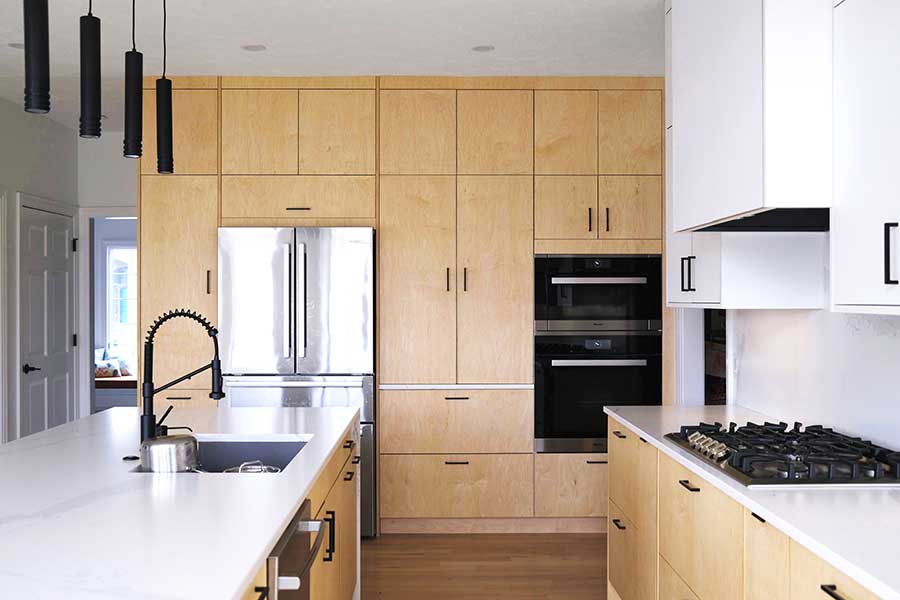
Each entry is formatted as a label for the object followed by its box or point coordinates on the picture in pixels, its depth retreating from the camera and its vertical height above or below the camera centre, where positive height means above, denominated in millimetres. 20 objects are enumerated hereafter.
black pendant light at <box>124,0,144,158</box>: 2352 +579
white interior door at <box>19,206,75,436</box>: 5574 -140
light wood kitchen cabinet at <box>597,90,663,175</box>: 4719 +973
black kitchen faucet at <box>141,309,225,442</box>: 2326 -259
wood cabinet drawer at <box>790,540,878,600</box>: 1450 -525
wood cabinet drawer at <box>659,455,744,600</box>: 2045 -648
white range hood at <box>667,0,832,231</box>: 2182 +545
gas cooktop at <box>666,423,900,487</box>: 2031 -423
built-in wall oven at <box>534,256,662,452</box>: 4715 -233
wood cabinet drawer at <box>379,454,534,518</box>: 4688 -1069
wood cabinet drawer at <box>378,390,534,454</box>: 4695 -693
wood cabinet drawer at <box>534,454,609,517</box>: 4707 -1065
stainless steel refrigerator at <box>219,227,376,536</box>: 4523 -18
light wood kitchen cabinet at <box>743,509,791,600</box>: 1741 -582
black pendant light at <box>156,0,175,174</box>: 2654 +568
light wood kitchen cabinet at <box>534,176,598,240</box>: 4711 +550
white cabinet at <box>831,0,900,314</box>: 1841 +344
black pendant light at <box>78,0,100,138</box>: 2141 +591
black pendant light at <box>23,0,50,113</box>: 1866 +555
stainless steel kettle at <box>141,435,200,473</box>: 2240 -425
